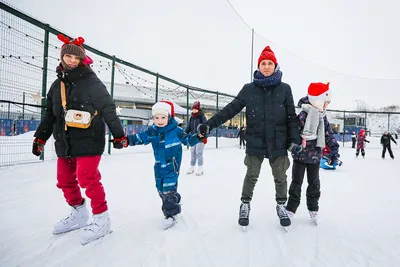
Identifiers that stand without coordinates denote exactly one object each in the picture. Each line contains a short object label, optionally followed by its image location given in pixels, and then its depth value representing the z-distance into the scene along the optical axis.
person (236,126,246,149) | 11.52
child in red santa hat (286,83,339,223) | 1.90
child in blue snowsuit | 1.83
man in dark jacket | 1.84
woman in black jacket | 1.59
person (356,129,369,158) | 8.46
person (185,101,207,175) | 4.18
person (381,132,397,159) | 8.62
